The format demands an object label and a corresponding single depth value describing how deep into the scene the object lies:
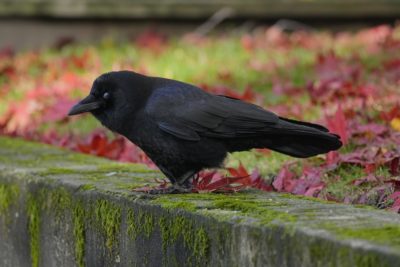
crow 7.53
